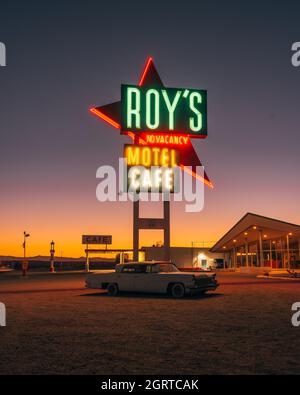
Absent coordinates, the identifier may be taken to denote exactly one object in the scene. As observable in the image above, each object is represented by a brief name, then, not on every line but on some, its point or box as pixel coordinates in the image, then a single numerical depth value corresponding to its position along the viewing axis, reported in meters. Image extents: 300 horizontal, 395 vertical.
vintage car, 17.42
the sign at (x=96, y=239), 69.59
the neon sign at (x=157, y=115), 31.00
